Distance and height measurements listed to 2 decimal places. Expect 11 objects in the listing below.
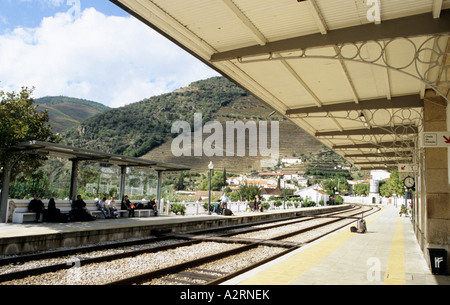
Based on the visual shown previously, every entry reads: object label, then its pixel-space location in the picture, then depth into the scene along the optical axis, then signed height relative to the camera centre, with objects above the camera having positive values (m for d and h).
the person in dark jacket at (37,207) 14.09 -0.85
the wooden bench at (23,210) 13.69 -0.98
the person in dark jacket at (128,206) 18.78 -0.94
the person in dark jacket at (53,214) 14.11 -1.11
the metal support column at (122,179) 19.23 +0.50
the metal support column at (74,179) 15.99 +0.35
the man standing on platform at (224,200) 24.90 -0.62
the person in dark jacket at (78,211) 14.80 -1.01
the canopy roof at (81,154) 13.11 +1.42
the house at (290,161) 163.12 +15.22
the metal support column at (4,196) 13.39 -0.43
